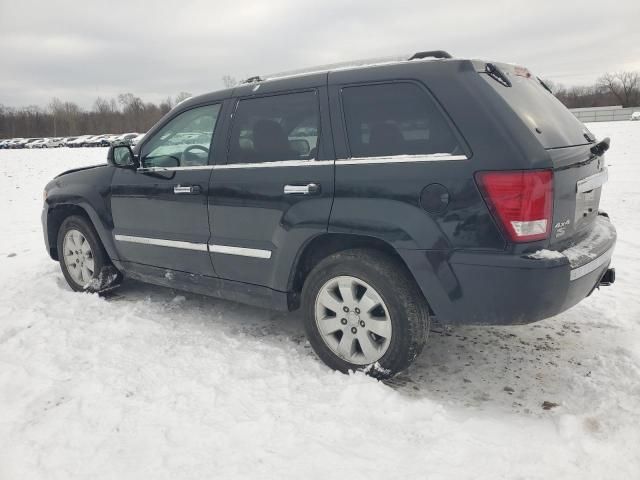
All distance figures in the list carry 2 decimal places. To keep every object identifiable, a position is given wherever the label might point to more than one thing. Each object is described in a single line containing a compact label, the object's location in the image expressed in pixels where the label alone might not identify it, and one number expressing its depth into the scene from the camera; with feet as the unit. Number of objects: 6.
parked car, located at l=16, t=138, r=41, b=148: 177.00
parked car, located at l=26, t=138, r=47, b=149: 175.06
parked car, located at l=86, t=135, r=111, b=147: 147.39
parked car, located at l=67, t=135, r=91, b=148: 160.37
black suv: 8.72
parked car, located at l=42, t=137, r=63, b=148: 172.71
